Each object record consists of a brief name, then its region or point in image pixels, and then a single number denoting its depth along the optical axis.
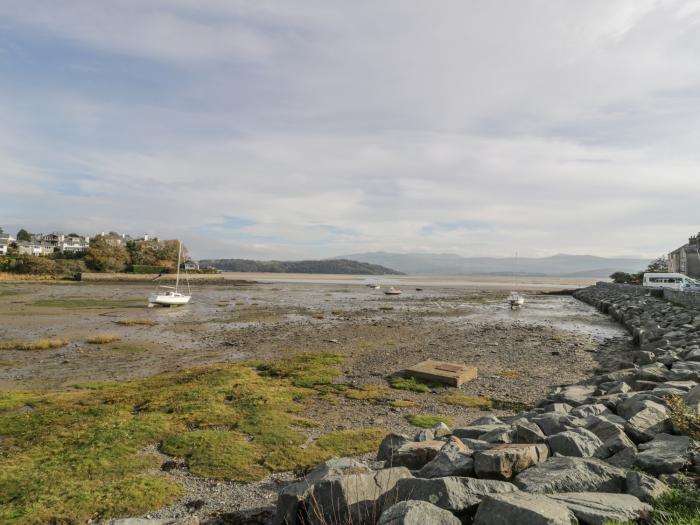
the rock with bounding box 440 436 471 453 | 6.03
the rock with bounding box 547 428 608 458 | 5.84
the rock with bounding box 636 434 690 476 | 5.14
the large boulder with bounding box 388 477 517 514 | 4.42
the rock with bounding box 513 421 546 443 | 6.53
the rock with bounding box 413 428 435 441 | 8.00
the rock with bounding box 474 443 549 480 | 5.20
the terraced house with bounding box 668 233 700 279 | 68.94
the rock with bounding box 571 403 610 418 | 8.05
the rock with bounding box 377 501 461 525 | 3.97
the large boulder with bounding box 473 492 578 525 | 3.73
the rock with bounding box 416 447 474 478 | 5.45
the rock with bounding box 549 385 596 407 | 10.17
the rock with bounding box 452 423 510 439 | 7.75
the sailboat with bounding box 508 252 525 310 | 51.30
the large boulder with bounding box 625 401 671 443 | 6.59
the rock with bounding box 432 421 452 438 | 8.48
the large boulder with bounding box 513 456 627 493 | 4.78
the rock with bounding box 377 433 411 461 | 7.33
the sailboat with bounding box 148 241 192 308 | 46.19
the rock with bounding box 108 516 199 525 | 5.39
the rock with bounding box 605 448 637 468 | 5.55
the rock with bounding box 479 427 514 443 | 6.89
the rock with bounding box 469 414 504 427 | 8.84
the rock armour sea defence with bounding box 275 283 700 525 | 4.10
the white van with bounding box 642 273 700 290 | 49.00
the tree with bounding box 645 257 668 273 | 95.93
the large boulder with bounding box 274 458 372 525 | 5.37
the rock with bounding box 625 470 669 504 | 4.49
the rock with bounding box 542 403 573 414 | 9.00
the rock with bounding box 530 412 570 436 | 7.15
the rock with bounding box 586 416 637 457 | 6.03
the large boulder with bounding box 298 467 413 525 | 4.94
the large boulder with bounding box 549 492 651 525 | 3.95
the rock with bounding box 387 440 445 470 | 6.62
